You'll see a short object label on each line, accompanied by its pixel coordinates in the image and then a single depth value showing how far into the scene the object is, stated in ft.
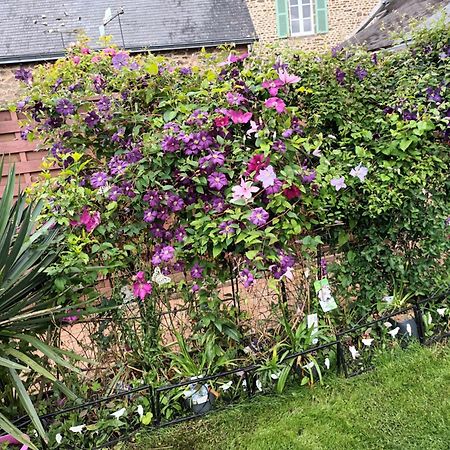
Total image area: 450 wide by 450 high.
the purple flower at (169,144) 7.99
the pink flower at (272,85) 8.31
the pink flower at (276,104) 8.21
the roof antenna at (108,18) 35.98
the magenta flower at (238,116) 8.27
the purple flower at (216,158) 8.09
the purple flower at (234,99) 8.19
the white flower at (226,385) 8.61
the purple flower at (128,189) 8.16
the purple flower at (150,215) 8.20
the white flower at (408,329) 9.78
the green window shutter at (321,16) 48.37
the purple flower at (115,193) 8.16
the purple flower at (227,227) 8.05
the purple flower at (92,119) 8.66
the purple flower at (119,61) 8.77
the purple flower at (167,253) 8.25
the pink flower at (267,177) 8.00
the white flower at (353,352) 9.36
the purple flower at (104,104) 8.59
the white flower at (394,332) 9.64
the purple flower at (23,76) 8.82
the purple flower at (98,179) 8.23
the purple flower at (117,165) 8.15
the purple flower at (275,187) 8.16
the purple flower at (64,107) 8.52
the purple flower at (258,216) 8.05
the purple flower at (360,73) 9.33
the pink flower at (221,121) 8.25
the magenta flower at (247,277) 8.24
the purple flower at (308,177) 8.52
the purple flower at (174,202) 8.26
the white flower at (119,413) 8.13
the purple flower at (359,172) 8.77
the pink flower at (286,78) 8.31
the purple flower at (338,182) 8.63
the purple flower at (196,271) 8.53
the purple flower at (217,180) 8.22
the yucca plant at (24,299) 7.39
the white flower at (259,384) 8.96
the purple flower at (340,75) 9.17
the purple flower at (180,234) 8.36
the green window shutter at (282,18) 47.44
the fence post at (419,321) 9.80
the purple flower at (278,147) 8.27
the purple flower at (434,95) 9.20
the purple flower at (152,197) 8.13
